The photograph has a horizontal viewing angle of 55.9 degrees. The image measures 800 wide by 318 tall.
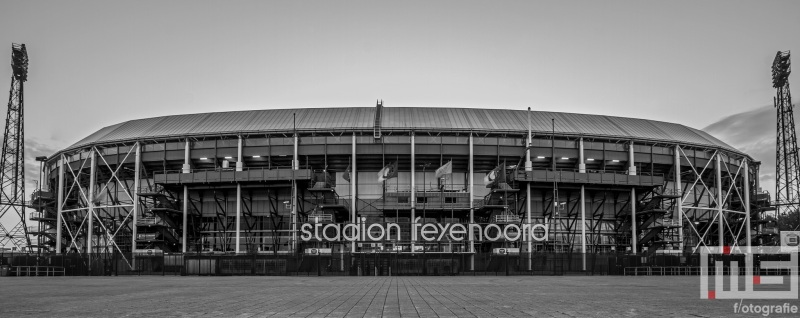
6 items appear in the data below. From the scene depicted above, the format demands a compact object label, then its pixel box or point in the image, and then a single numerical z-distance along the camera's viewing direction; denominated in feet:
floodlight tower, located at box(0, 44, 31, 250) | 324.80
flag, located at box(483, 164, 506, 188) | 248.52
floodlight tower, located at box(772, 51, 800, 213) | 331.77
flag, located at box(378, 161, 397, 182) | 250.49
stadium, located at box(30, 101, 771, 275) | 258.78
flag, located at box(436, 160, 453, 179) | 246.33
